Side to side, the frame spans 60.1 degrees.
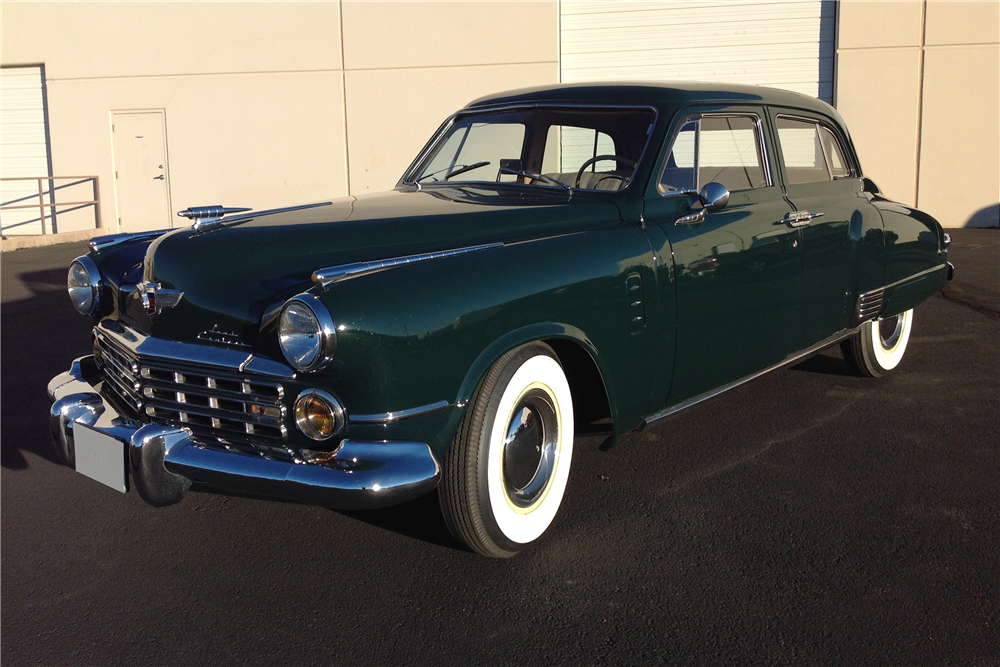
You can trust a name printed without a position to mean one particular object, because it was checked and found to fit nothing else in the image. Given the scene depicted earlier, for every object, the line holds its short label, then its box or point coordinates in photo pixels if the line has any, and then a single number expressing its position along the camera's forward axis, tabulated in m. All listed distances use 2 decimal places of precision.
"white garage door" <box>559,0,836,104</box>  12.78
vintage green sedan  2.57
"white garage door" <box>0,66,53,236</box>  15.59
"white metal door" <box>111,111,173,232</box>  15.02
